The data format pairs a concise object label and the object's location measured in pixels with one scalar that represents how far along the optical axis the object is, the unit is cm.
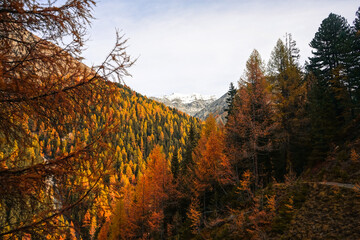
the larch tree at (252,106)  1417
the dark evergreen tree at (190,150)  3324
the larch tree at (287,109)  2111
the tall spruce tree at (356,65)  2184
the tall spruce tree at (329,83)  2038
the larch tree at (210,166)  2172
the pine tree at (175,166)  3325
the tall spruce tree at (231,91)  3468
